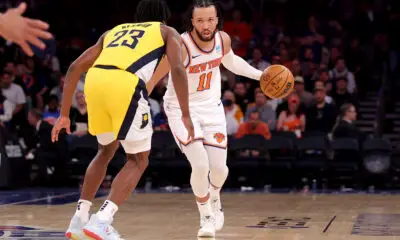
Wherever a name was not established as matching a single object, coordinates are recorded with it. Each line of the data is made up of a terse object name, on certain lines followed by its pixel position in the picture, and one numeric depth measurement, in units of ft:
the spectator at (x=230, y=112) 50.96
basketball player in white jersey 26.20
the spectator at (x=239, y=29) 61.87
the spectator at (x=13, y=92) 53.78
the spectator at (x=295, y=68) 54.49
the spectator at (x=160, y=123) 51.82
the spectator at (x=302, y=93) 51.70
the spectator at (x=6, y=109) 52.70
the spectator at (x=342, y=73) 55.77
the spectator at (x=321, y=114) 50.85
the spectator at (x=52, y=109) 52.08
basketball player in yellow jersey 22.70
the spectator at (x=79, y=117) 51.19
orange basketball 28.27
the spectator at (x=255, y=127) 49.34
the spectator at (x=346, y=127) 49.39
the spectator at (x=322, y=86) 51.01
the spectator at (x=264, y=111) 50.72
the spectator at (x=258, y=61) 56.70
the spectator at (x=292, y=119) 50.49
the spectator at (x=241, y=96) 53.05
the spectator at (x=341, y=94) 53.42
